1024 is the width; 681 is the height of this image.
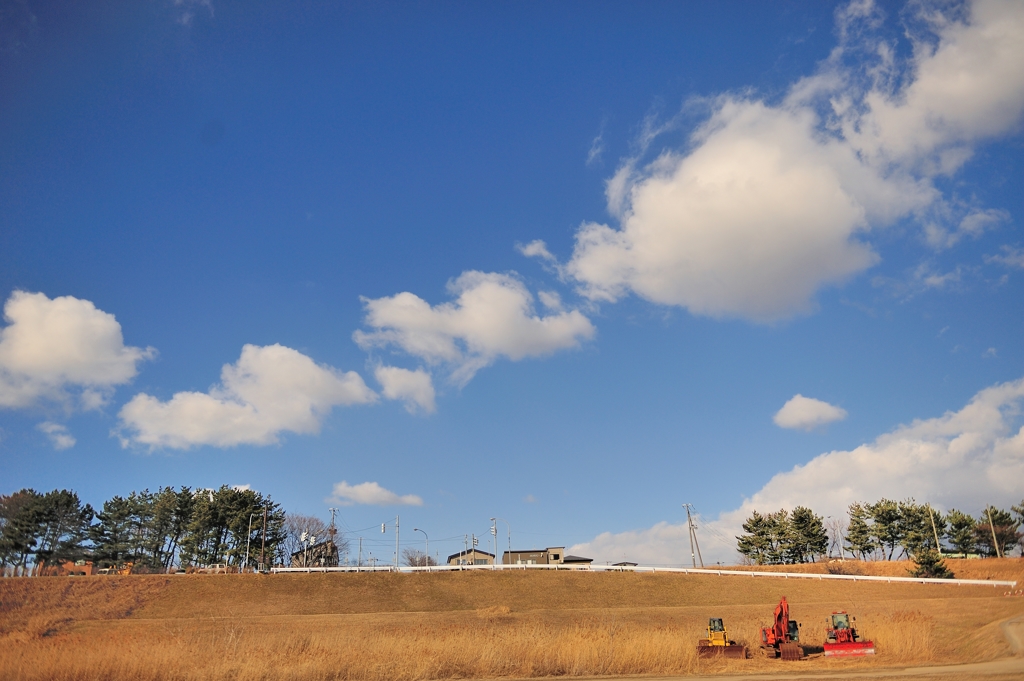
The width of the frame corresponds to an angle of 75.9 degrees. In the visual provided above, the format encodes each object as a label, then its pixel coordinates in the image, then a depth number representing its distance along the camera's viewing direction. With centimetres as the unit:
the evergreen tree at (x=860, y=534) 9400
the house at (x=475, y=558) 12838
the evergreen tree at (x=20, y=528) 9456
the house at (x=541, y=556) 12369
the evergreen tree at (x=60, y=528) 9669
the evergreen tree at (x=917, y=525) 9000
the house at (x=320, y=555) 11225
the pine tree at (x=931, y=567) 7000
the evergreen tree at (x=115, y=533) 9925
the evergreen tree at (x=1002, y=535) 9312
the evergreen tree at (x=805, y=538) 9569
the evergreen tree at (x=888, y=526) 9281
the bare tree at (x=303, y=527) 13388
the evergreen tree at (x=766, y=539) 9688
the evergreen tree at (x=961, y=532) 9144
